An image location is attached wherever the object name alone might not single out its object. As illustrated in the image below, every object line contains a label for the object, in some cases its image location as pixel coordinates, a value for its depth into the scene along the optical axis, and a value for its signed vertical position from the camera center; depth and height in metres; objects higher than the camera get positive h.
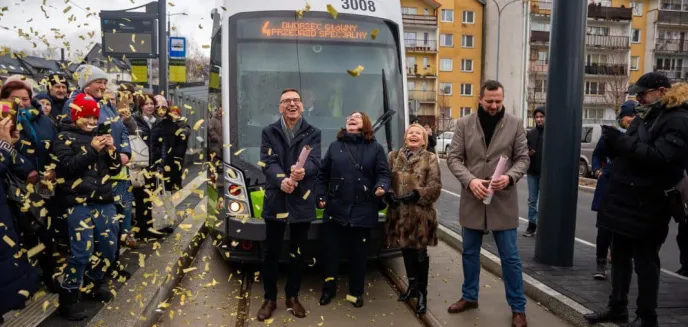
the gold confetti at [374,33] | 5.80 +0.85
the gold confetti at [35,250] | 4.34 -1.22
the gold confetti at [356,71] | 5.72 +0.40
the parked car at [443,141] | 35.43 -2.28
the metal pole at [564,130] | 6.14 -0.24
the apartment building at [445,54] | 56.62 +5.85
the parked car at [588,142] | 19.42 -1.21
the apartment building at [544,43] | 52.38 +6.73
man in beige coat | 4.69 -0.55
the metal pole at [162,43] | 12.62 +1.53
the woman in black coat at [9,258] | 3.51 -1.05
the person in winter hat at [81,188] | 4.35 -0.71
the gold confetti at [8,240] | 3.53 -0.93
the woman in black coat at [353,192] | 5.22 -0.85
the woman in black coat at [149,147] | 7.31 -0.63
